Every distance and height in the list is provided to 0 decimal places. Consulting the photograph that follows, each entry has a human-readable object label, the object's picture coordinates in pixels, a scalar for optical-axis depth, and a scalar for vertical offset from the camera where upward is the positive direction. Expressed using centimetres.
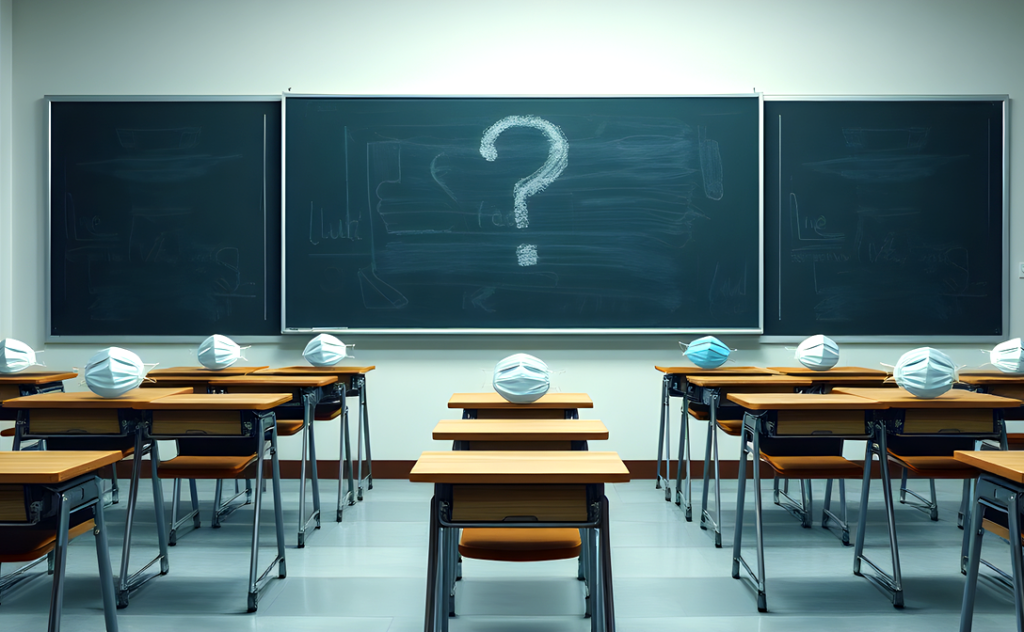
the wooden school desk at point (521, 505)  161 -50
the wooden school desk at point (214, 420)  248 -45
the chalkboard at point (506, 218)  451 +55
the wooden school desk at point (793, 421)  247 -46
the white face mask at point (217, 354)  373 -30
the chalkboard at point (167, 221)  454 +54
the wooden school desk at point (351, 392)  375 -54
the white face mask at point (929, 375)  254 -29
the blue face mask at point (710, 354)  392 -32
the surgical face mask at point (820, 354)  363 -30
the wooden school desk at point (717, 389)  316 -44
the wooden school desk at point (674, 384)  382 -49
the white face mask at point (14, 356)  360 -30
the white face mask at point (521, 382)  266 -33
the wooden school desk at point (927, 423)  250 -47
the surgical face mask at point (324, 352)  396 -31
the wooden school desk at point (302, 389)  324 -44
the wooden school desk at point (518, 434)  206 -42
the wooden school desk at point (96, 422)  252 -47
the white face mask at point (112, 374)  255 -28
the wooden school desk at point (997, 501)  164 -52
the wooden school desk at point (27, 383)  348 -43
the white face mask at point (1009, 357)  345 -30
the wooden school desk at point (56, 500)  163 -51
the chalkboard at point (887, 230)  452 +47
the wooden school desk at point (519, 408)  267 -43
